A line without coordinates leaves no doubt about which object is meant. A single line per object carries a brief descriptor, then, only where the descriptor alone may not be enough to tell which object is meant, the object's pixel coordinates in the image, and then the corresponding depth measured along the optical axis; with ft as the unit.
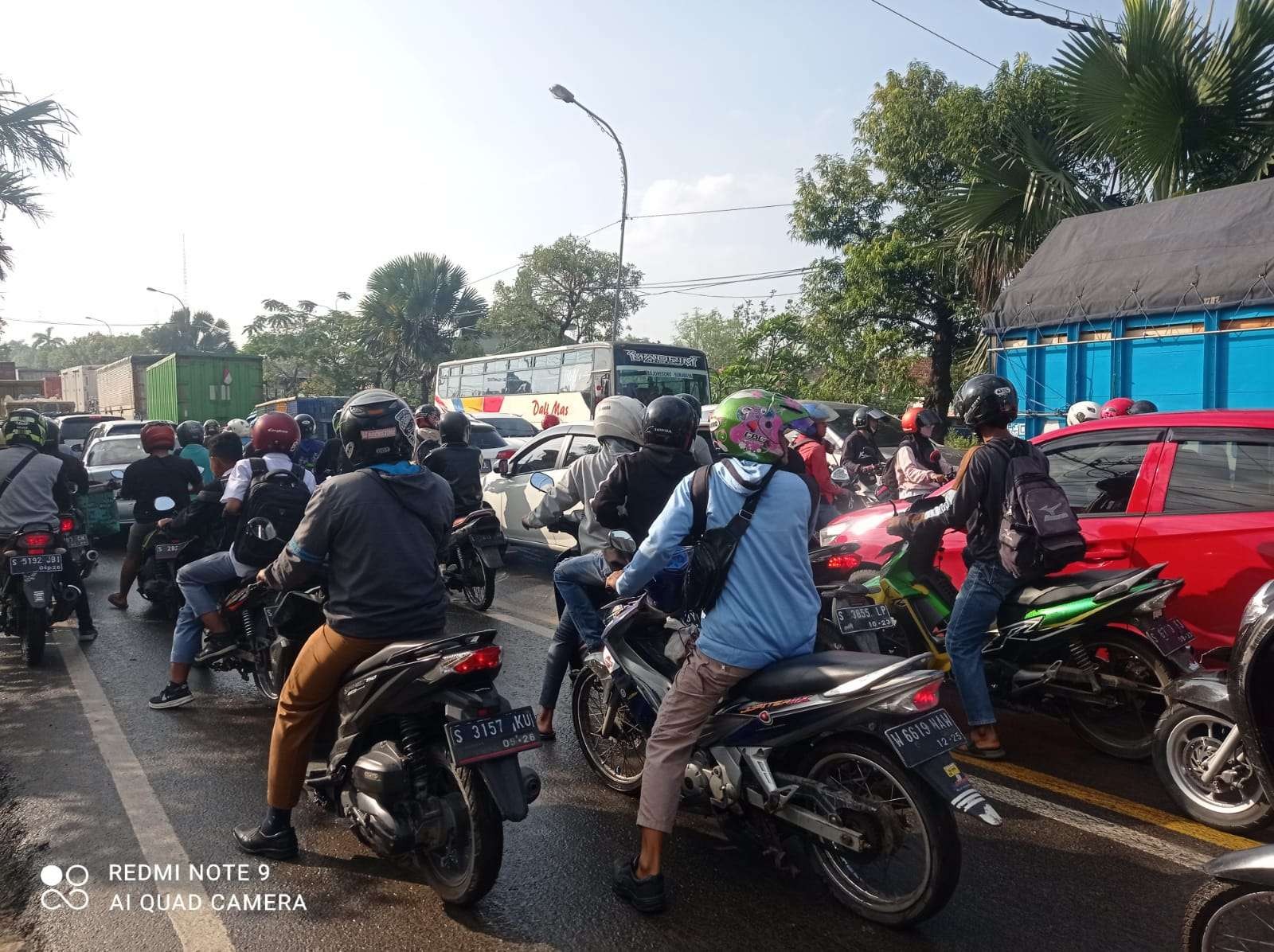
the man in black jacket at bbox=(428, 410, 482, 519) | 27.84
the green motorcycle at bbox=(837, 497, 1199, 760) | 13.98
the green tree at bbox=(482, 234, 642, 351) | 150.41
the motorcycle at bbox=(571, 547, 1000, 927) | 9.61
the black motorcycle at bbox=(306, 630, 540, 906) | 10.27
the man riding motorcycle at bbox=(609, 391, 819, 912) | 10.58
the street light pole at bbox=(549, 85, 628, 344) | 80.12
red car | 14.70
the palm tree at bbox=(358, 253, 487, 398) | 130.62
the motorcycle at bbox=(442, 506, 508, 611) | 25.70
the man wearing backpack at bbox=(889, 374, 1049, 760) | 14.85
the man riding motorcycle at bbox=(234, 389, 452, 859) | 11.09
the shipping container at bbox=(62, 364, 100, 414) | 159.94
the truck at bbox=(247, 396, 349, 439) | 98.47
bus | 68.03
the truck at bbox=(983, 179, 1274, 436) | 32.30
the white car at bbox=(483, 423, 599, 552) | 31.94
